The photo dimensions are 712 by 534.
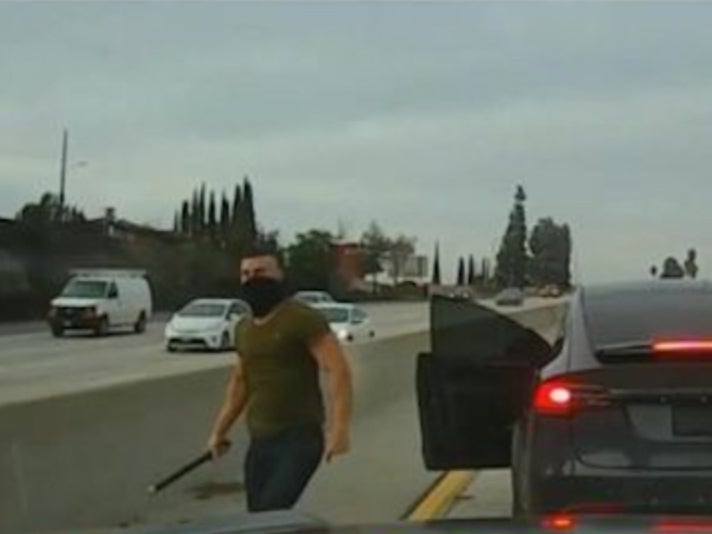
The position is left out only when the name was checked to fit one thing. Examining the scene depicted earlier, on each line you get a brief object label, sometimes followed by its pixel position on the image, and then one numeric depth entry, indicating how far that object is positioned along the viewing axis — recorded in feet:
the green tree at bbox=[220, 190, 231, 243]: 369.30
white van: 166.91
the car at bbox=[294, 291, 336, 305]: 192.32
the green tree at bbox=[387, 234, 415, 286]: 492.13
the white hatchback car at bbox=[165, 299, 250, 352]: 142.10
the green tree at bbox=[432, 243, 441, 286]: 515.50
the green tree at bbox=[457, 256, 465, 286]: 525.34
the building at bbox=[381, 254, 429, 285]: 495.00
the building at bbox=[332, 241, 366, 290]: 383.86
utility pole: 250.57
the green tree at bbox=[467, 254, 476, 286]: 532.73
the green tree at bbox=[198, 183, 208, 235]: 431.84
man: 26.27
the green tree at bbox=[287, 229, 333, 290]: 346.74
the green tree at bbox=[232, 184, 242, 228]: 413.59
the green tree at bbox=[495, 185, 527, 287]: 437.17
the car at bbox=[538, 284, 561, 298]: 283.92
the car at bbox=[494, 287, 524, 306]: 227.49
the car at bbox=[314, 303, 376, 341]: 140.93
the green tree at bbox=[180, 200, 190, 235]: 398.79
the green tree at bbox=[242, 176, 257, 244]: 349.74
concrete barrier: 27.86
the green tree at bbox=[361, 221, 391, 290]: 471.21
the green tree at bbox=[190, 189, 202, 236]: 401.29
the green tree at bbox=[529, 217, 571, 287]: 329.33
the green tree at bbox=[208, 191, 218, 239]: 380.29
